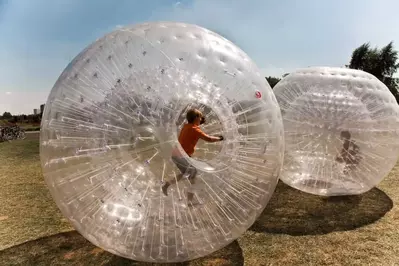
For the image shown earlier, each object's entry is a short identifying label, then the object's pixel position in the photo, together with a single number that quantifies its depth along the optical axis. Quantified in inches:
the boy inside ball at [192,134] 114.5
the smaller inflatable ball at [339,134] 175.3
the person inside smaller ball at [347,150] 174.9
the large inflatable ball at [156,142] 104.7
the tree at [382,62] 1162.6
